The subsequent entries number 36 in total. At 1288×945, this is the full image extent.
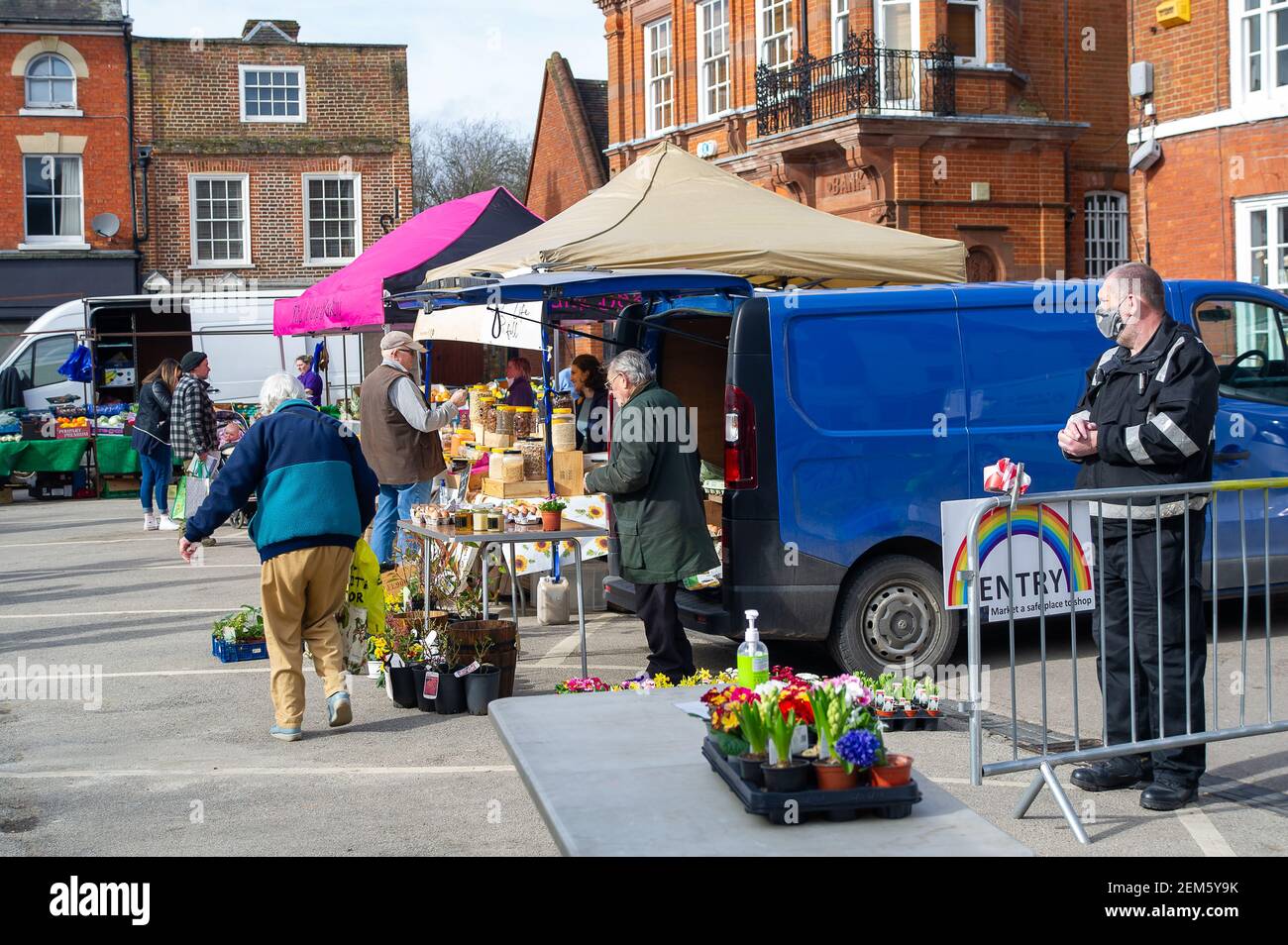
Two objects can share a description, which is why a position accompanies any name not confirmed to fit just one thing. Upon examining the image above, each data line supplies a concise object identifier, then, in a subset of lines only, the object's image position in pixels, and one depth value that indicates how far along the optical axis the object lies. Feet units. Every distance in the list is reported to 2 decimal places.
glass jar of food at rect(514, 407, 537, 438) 42.55
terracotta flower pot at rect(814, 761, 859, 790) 11.69
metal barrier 17.81
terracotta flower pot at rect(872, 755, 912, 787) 11.65
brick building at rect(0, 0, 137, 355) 106.73
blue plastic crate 31.71
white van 83.71
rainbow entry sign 17.99
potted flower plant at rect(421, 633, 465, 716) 26.61
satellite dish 107.86
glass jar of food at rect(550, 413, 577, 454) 37.76
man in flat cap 36.17
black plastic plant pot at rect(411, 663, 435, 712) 26.89
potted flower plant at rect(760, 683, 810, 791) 11.53
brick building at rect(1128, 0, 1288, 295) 55.26
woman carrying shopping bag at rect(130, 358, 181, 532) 55.67
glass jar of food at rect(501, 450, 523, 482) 38.01
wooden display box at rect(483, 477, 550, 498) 38.11
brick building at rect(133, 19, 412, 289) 110.73
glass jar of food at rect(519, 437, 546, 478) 39.47
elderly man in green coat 25.98
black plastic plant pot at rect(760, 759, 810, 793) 11.51
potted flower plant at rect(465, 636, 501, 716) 26.37
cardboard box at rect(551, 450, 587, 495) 37.24
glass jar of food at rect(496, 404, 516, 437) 41.63
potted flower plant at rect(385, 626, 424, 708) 27.12
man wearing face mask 18.95
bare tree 191.72
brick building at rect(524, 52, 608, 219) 104.58
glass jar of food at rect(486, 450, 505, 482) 38.19
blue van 26.53
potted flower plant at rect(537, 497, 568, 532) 28.94
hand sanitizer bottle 14.66
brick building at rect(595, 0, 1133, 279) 66.13
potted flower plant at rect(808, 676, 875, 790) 11.75
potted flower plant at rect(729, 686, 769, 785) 11.77
